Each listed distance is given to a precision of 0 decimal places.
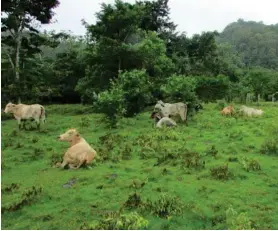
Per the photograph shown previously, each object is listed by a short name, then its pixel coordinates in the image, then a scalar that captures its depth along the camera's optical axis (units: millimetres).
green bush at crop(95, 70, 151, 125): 19812
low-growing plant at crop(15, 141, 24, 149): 15611
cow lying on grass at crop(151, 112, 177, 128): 19156
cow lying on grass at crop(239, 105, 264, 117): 22688
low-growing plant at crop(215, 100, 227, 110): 28003
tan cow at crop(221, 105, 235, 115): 23261
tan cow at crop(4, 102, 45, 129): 19484
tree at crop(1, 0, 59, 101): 27078
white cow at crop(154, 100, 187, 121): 20359
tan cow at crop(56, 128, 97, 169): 12008
